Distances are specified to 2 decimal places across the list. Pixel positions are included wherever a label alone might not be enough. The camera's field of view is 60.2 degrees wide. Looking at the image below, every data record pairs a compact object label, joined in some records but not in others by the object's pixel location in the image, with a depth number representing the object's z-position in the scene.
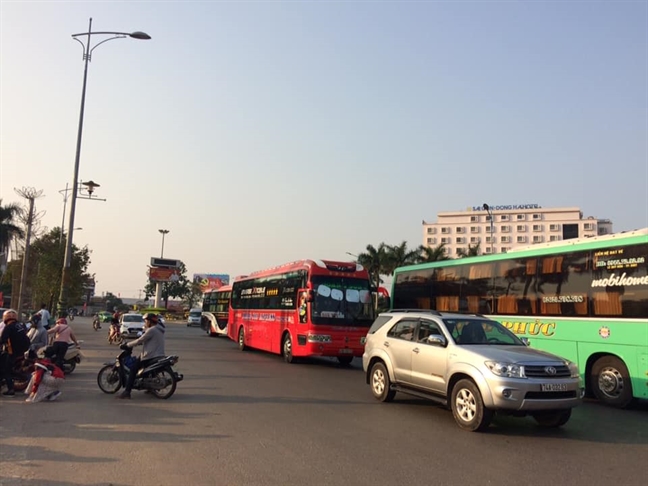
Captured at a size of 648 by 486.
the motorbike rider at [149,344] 11.04
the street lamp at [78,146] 20.97
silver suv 7.80
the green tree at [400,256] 65.06
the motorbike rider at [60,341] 13.39
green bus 10.74
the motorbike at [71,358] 14.27
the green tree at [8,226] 39.41
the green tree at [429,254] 64.94
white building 127.75
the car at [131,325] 32.09
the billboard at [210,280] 106.44
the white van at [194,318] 59.41
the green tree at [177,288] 112.06
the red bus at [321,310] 16.91
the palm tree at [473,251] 70.53
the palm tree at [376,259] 66.25
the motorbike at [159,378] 10.91
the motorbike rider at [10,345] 10.80
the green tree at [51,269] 43.88
